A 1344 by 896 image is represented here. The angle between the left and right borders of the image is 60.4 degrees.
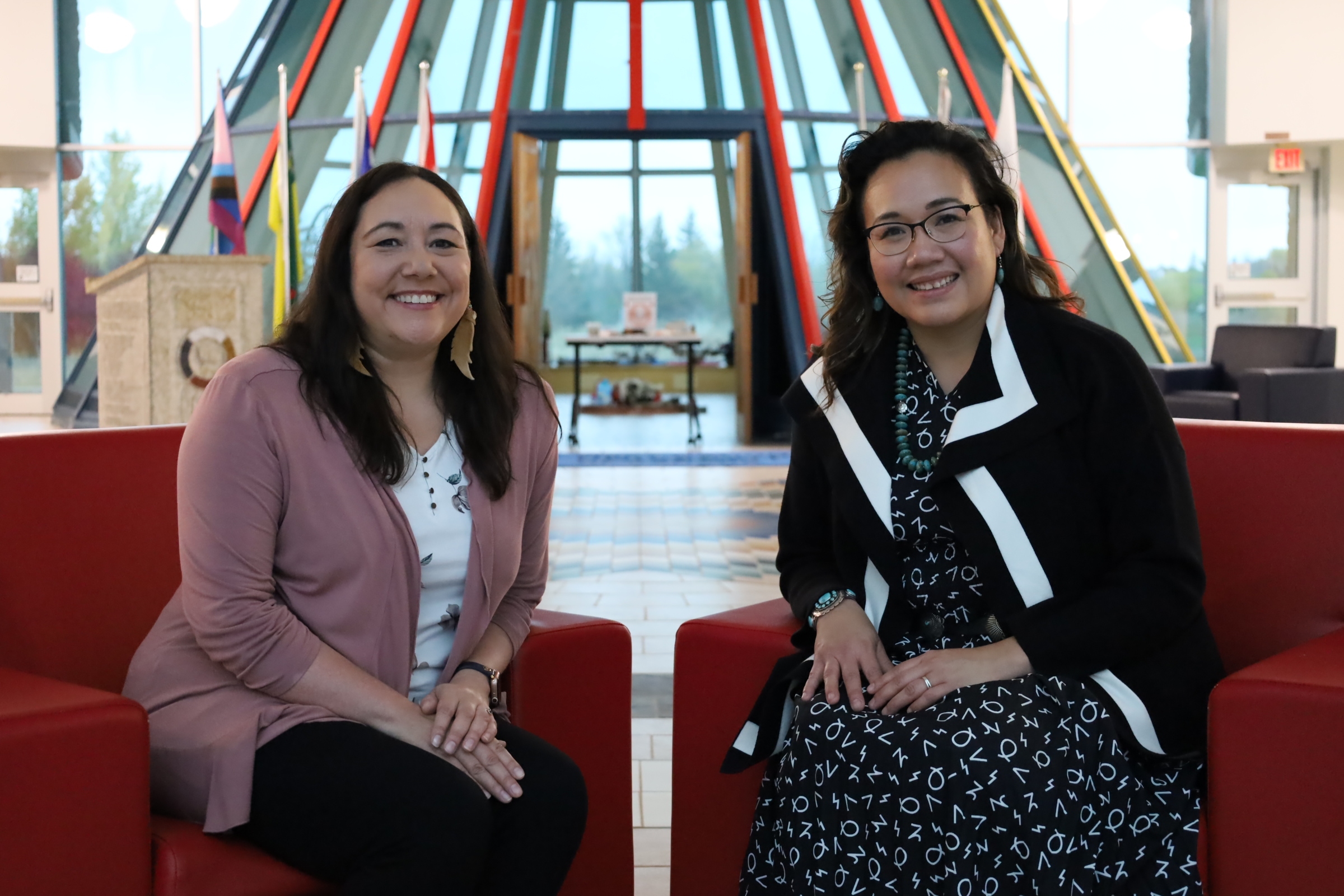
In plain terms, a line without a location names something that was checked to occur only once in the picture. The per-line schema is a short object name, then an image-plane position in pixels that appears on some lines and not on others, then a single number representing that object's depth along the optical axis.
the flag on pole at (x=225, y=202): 8.30
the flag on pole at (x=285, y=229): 7.83
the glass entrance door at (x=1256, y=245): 11.93
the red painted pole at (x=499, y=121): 10.09
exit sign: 11.66
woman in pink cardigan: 1.39
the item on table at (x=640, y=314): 10.91
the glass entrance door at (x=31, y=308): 11.63
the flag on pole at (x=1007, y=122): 9.29
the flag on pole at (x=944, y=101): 8.88
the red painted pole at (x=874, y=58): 10.62
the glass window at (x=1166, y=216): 12.07
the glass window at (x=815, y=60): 10.70
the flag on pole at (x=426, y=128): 9.42
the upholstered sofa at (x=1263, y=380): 7.66
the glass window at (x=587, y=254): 16.80
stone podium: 7.00
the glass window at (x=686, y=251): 16.84
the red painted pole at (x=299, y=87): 10.36
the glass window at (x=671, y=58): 10.59
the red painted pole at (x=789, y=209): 9.94
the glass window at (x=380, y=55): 10.77
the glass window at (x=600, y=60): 10.54
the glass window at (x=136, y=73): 11.79
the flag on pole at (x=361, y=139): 8.48
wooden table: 9.99
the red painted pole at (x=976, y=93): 10.56
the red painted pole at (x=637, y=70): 10.26
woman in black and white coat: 1.39
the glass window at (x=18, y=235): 11.66
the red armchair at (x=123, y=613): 1.70
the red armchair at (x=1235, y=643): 1.34
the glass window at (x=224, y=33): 12.05
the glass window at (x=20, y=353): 11.62
